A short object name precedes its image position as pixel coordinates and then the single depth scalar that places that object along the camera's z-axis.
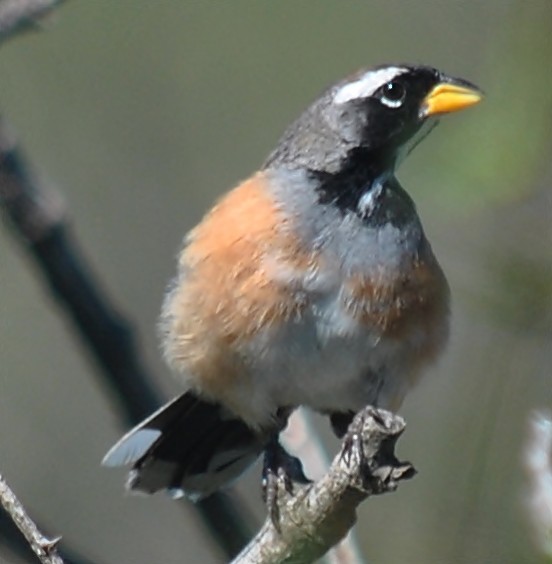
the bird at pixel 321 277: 9.47
